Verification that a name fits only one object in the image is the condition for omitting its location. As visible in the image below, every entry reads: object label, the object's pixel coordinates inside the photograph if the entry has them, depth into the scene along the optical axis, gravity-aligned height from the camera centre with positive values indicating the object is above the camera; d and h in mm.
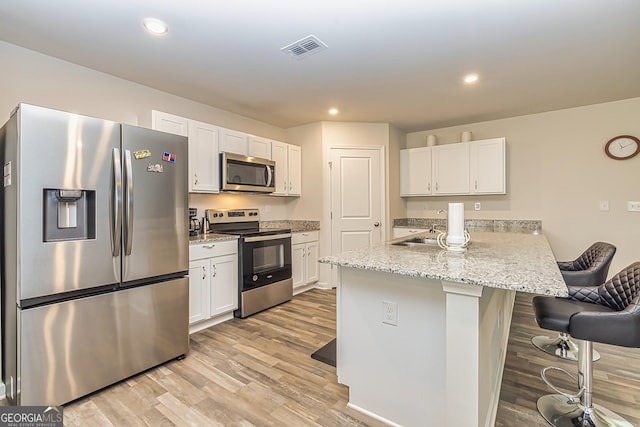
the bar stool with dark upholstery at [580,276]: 2168 -485
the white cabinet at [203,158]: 3117 +599
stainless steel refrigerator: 1673 -240
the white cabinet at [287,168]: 4152 +653
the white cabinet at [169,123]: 2822 +889
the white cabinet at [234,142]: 3432 +850
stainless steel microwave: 3383 +481
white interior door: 4402 +217
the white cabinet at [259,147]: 3764 +855
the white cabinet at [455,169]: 4160 +642
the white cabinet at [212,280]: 2809 -653
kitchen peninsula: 1294 -591
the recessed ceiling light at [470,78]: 2867 +1306
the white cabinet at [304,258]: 4016 -632
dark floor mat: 2284 -1122
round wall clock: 3551 +767
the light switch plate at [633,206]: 3549 +53
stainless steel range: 3225 -535
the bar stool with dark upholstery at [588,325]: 1387 -566
